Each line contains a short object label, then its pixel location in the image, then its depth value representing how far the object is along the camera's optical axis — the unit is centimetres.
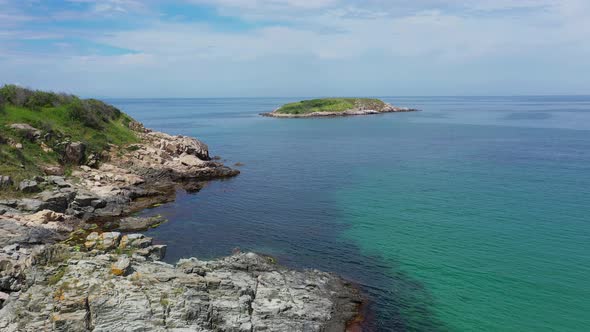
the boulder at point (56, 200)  4081
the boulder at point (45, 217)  3711
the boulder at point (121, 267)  2348
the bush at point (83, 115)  6481
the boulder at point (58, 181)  4512
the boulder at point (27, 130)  5353
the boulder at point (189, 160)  6538
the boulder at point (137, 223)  4078
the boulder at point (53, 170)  4900
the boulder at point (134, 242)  3086
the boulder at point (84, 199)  4354
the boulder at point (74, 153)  5438
